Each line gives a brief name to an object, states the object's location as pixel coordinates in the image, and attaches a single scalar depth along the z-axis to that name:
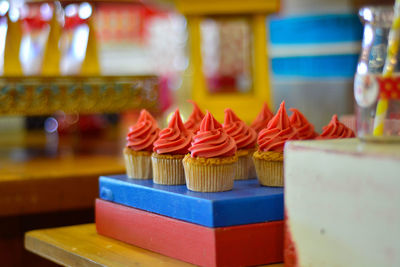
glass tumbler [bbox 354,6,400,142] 0.92
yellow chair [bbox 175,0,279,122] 2.65
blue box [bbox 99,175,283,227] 1.00
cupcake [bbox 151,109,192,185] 1.12
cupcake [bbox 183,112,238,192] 1.06
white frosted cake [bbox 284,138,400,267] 0.87
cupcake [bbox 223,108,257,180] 1.16
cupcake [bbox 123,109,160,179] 1.19
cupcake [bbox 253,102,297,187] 1.08
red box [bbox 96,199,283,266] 1.00
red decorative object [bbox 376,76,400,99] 0.92
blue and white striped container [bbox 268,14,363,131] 3.79
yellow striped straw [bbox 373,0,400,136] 0.92
